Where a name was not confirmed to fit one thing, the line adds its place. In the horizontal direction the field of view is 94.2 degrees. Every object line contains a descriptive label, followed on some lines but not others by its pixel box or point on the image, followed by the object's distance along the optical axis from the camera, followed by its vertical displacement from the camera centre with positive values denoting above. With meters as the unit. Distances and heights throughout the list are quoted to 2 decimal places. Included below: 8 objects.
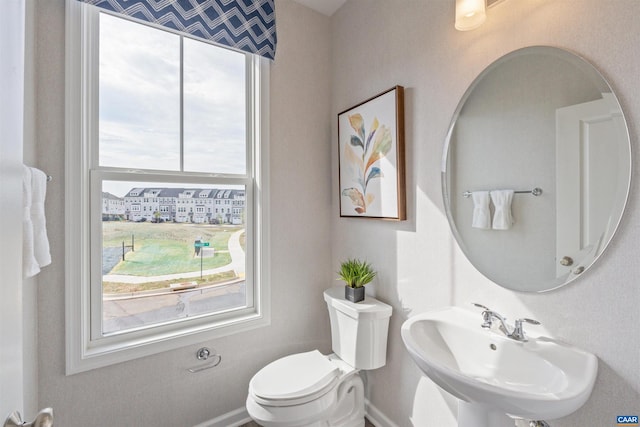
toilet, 1.34 -0.82
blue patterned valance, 1.48 +1.06
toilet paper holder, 1.63 -0.81
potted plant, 1.67 -0.37
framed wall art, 1.55 +0.32
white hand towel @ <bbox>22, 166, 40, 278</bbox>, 0.98 -0.07
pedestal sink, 0.78 -0.48
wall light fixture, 1.12 +0.76
